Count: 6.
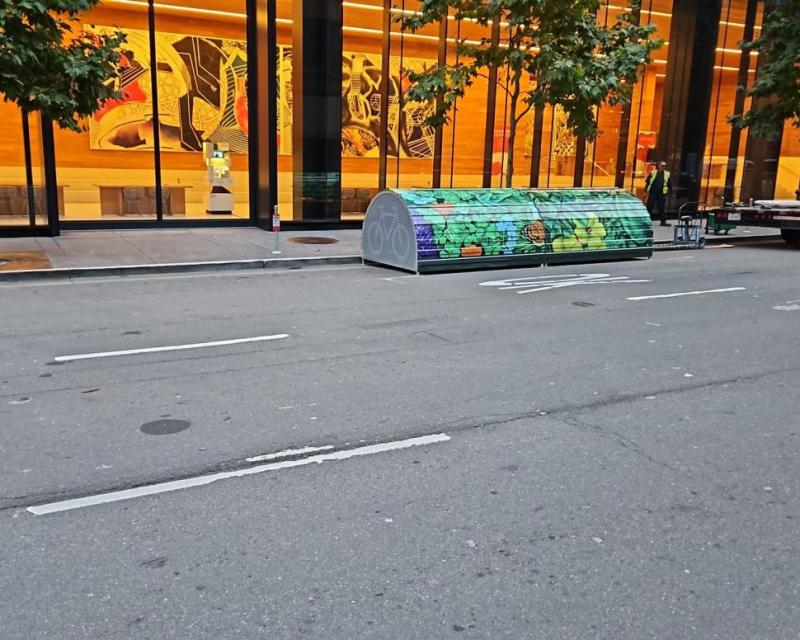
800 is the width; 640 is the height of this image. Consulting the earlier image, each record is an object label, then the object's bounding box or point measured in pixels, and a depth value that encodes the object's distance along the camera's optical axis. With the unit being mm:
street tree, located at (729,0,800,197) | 19953
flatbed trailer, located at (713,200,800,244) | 17484
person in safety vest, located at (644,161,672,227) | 21234
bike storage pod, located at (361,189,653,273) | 12836
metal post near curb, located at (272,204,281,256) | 13587
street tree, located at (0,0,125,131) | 10312
